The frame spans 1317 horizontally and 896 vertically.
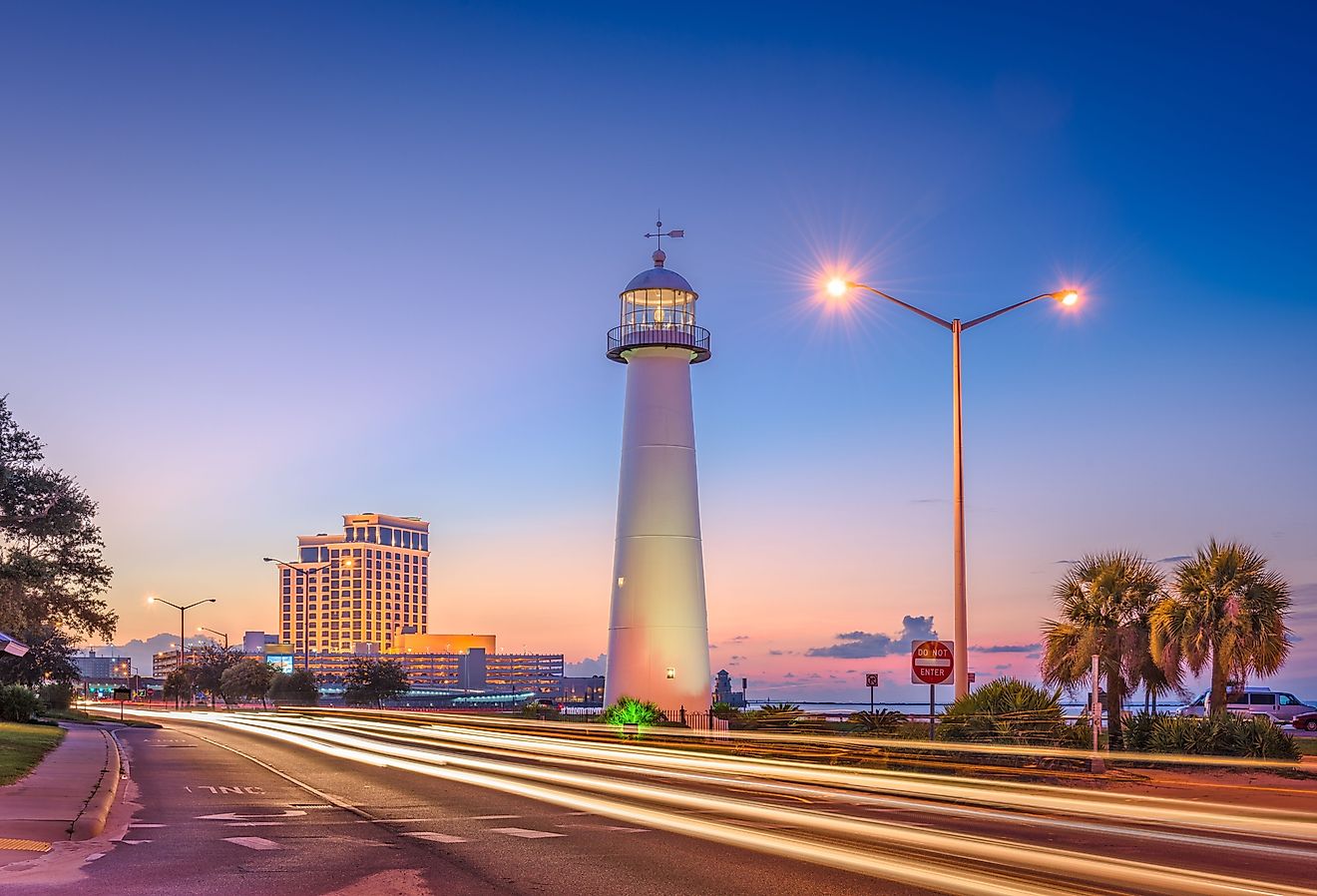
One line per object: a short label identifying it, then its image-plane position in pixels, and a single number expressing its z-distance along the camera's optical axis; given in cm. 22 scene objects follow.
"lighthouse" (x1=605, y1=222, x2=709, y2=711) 4500
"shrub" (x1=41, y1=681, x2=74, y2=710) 7094
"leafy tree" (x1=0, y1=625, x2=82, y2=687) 6569
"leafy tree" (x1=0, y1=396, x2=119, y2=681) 3231
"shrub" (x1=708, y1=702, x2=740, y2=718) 4401
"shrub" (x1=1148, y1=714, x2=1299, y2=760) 2473
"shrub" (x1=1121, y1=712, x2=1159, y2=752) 2600
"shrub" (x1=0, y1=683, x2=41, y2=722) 4928
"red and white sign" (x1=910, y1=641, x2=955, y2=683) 2472
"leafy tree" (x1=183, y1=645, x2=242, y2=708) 11000
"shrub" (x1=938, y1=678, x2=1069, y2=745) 2588
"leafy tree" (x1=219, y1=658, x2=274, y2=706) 10069
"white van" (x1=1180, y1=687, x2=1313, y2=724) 4944
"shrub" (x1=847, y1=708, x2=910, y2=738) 2977
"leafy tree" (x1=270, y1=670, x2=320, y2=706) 9050
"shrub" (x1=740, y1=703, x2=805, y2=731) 3720
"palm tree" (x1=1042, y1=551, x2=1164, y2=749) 3353
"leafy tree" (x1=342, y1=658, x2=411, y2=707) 9362
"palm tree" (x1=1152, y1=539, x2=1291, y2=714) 3047
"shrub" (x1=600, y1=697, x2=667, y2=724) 4253
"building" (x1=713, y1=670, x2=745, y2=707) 15512
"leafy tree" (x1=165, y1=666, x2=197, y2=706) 11062
